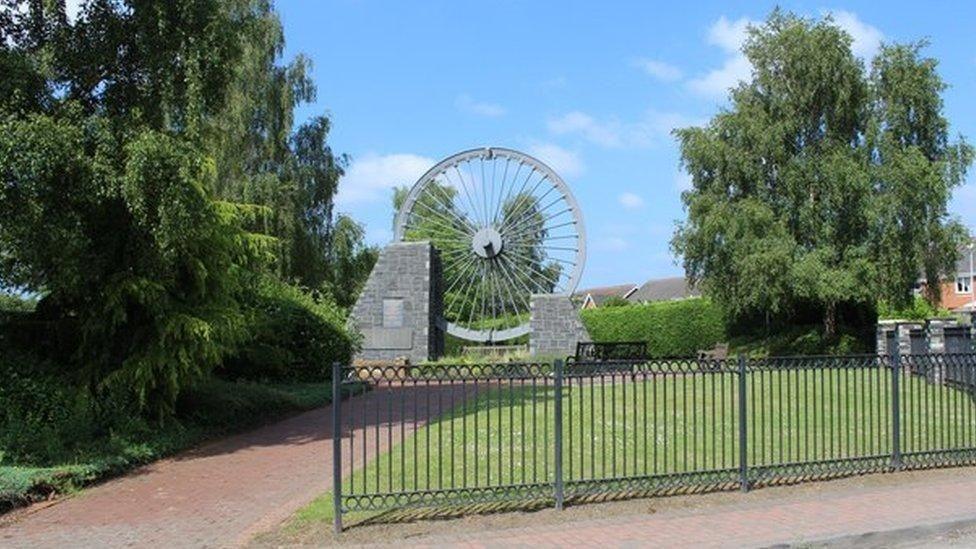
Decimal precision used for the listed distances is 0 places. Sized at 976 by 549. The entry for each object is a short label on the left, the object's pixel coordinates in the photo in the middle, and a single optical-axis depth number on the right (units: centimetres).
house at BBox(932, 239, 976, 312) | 6150
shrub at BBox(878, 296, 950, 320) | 3135
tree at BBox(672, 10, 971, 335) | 2748
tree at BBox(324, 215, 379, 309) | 3825
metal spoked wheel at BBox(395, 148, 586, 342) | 3247
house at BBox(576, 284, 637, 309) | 8769
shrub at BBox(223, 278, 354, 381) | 1928
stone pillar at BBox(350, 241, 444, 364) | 2977
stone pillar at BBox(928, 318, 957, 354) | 1792
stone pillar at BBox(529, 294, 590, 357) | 3092
